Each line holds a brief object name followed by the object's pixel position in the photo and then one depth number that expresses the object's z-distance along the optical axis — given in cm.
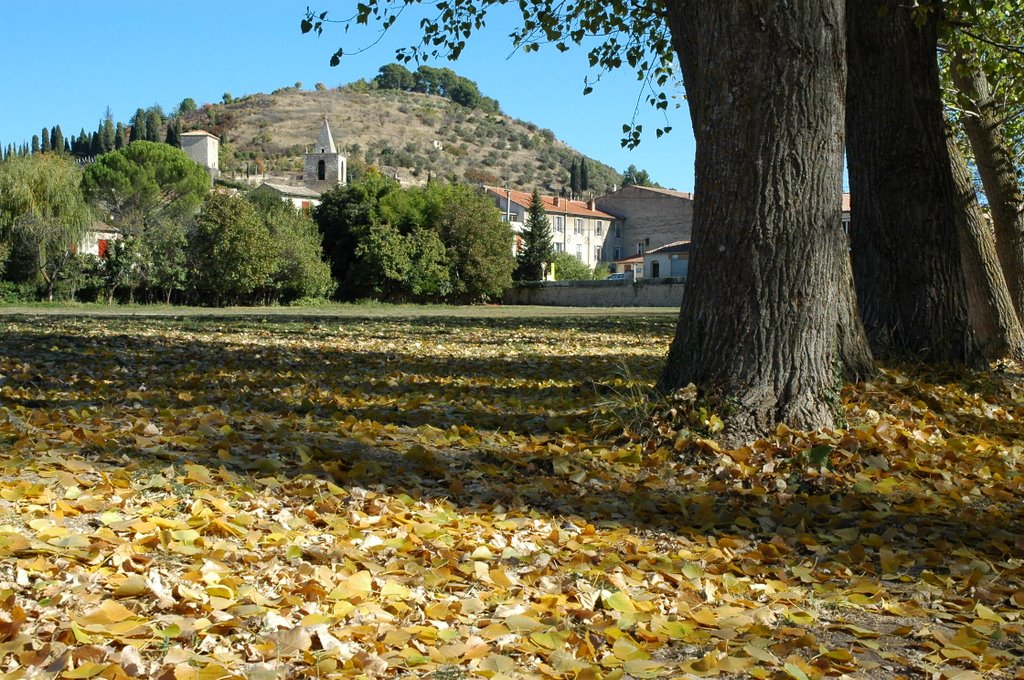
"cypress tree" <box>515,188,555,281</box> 7050
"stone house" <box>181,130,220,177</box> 14762
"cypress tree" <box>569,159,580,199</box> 14438
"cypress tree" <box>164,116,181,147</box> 13412
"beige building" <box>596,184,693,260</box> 9969
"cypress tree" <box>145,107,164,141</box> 14274
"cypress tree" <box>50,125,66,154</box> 13027
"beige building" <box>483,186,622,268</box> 10125
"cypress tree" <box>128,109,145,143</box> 13762
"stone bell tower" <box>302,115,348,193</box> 11944
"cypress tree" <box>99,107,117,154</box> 14525
